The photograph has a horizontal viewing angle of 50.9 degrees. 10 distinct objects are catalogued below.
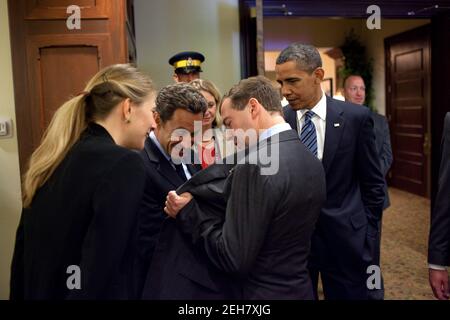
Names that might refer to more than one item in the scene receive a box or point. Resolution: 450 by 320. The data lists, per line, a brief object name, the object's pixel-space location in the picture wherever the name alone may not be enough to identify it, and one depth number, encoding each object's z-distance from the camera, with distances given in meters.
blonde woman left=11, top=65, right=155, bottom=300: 1.04
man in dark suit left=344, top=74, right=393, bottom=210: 2.96
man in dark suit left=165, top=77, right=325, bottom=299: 1.15
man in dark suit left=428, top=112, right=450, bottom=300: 1.47
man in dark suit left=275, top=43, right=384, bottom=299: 1.87
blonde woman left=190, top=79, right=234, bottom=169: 1.87
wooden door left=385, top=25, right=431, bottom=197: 6.20
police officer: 3.02
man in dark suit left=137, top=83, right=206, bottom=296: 1.47
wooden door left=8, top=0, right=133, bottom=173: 2.49
